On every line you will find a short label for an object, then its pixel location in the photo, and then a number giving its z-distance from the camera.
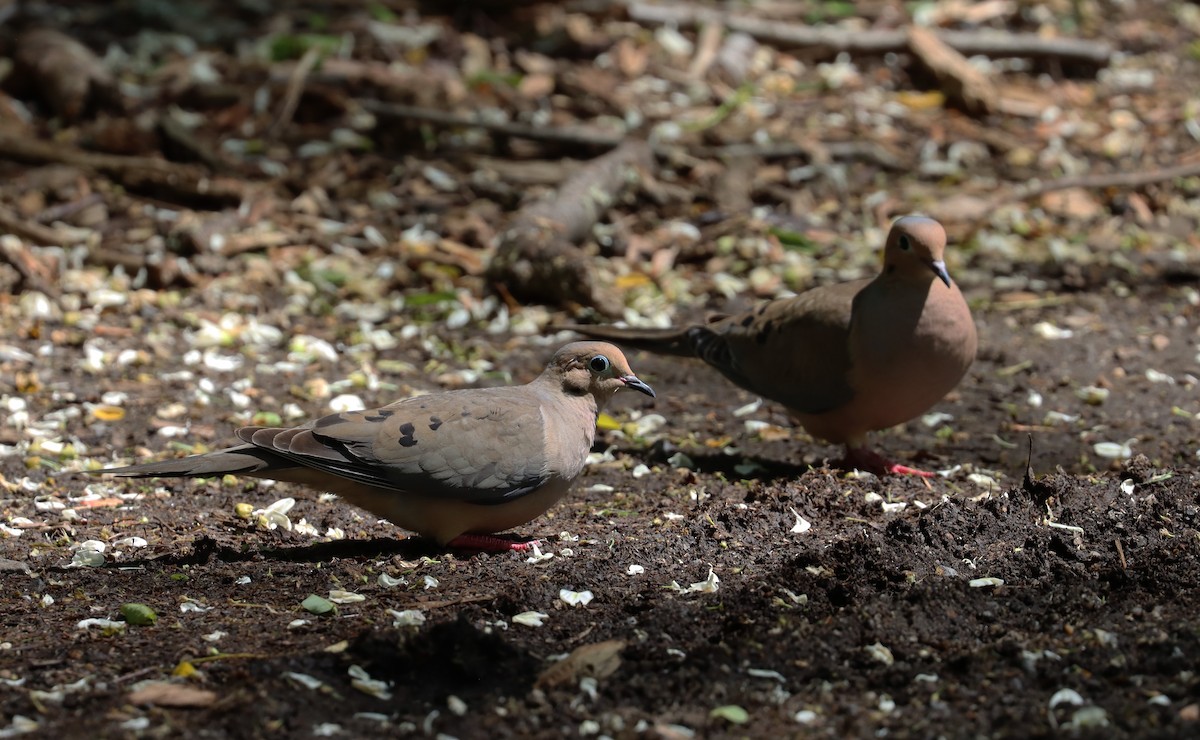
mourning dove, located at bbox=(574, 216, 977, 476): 10.02
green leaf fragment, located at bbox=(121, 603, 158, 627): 7.22
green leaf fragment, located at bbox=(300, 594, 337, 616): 7.38
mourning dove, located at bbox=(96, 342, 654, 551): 8.20
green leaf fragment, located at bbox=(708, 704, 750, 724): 6.04
